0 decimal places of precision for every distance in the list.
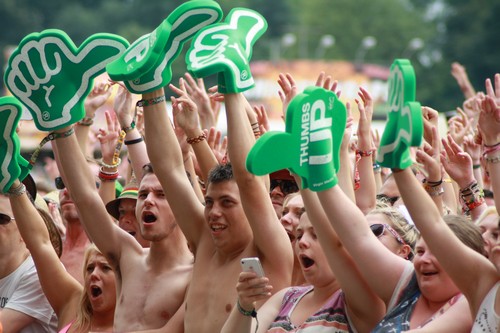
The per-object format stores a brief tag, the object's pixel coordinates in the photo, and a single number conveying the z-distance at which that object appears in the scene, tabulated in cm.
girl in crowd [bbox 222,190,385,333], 952
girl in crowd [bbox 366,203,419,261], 1037
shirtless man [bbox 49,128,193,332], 1163
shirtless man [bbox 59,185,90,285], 1499
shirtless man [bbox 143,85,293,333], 1060
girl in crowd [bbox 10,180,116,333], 1241
